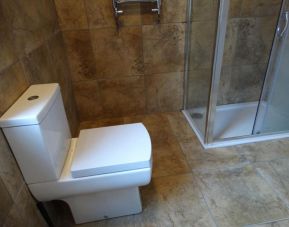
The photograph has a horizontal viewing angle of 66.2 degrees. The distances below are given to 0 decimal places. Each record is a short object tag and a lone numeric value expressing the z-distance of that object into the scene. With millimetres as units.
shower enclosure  1704
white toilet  974
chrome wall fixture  1826
